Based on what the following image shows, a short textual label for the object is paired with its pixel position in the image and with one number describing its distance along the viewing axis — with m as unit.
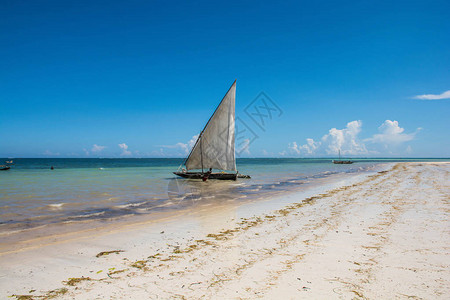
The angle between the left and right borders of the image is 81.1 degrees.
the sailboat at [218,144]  34.06
